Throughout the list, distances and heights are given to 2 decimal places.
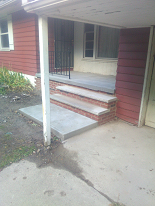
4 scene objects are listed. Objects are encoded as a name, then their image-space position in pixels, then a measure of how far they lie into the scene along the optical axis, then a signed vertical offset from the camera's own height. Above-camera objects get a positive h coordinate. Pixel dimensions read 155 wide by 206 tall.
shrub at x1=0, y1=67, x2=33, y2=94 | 6.16 -0.95
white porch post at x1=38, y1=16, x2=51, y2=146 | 2.44 -0.25
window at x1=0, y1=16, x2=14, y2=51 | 7.11 +1.05
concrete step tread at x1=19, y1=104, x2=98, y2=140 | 3.08 -1.27
